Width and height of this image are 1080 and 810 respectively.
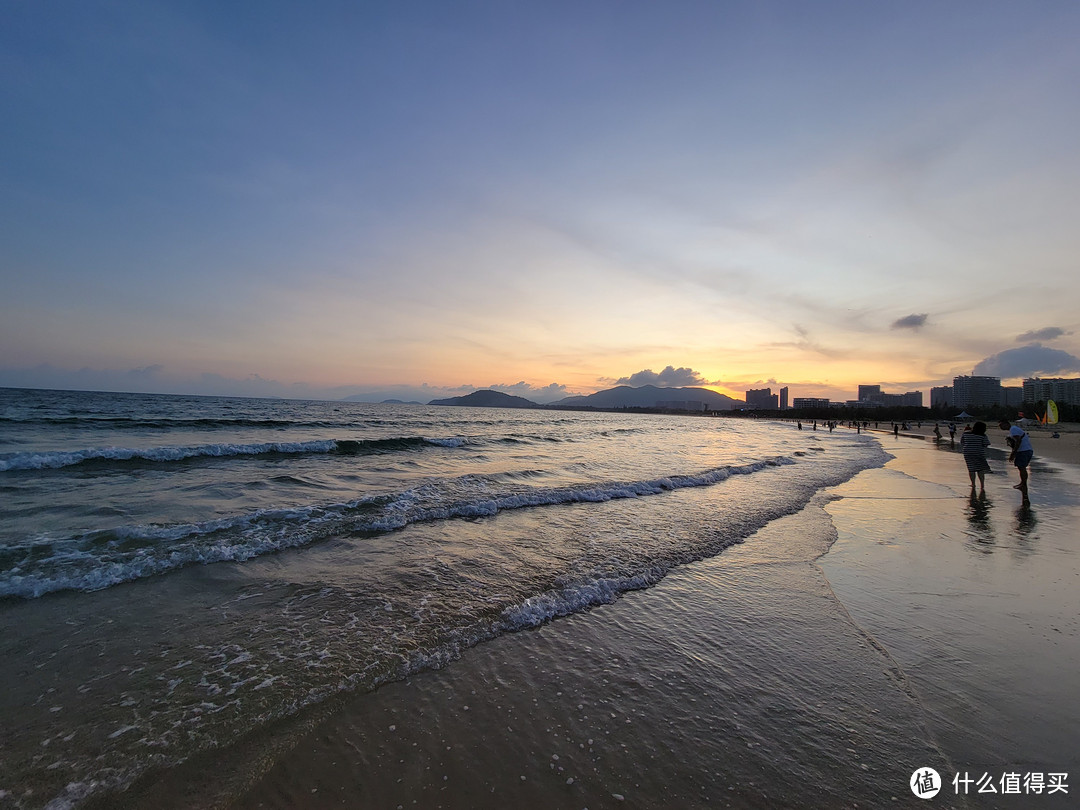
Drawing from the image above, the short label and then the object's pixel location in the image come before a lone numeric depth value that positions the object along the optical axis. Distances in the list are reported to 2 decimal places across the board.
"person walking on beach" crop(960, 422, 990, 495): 13.88
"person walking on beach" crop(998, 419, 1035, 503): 13.52
